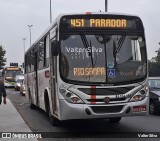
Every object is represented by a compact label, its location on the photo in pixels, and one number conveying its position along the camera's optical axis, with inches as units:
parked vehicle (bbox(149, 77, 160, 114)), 675.4
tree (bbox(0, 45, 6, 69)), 3914.1
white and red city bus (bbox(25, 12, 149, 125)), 438.9
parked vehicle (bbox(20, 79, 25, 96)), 1438.2
